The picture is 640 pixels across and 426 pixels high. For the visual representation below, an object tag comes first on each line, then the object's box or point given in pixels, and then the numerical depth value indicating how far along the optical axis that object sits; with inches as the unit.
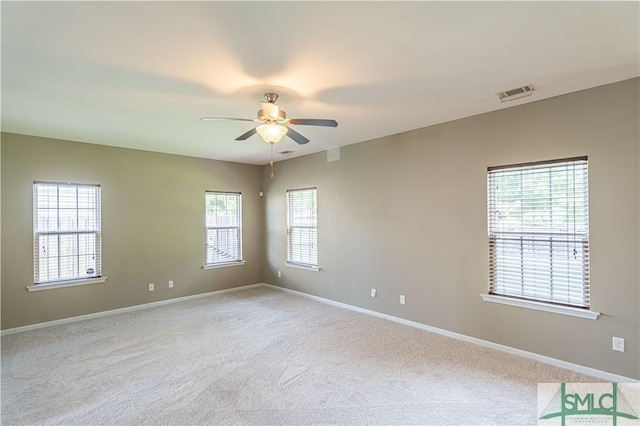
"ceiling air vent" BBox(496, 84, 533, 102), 113.3
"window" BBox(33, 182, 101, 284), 171.0
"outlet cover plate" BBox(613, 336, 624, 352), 107.0
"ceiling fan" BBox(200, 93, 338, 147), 107.4
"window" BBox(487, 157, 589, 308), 117.1
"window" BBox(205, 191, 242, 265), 238.8
